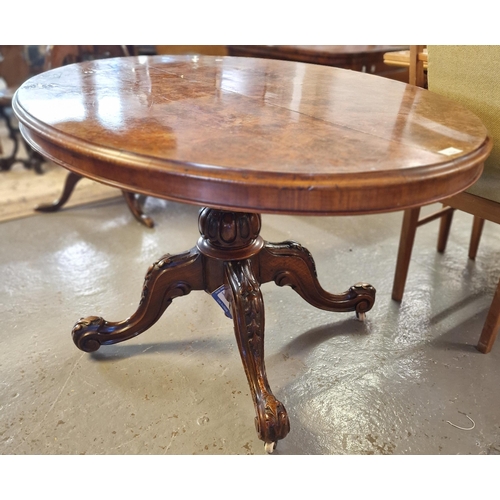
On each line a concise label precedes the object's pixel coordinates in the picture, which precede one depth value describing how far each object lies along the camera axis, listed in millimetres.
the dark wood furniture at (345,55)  2150
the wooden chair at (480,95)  1194
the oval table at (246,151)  728
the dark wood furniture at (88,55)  2188
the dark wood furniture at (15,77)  2889
